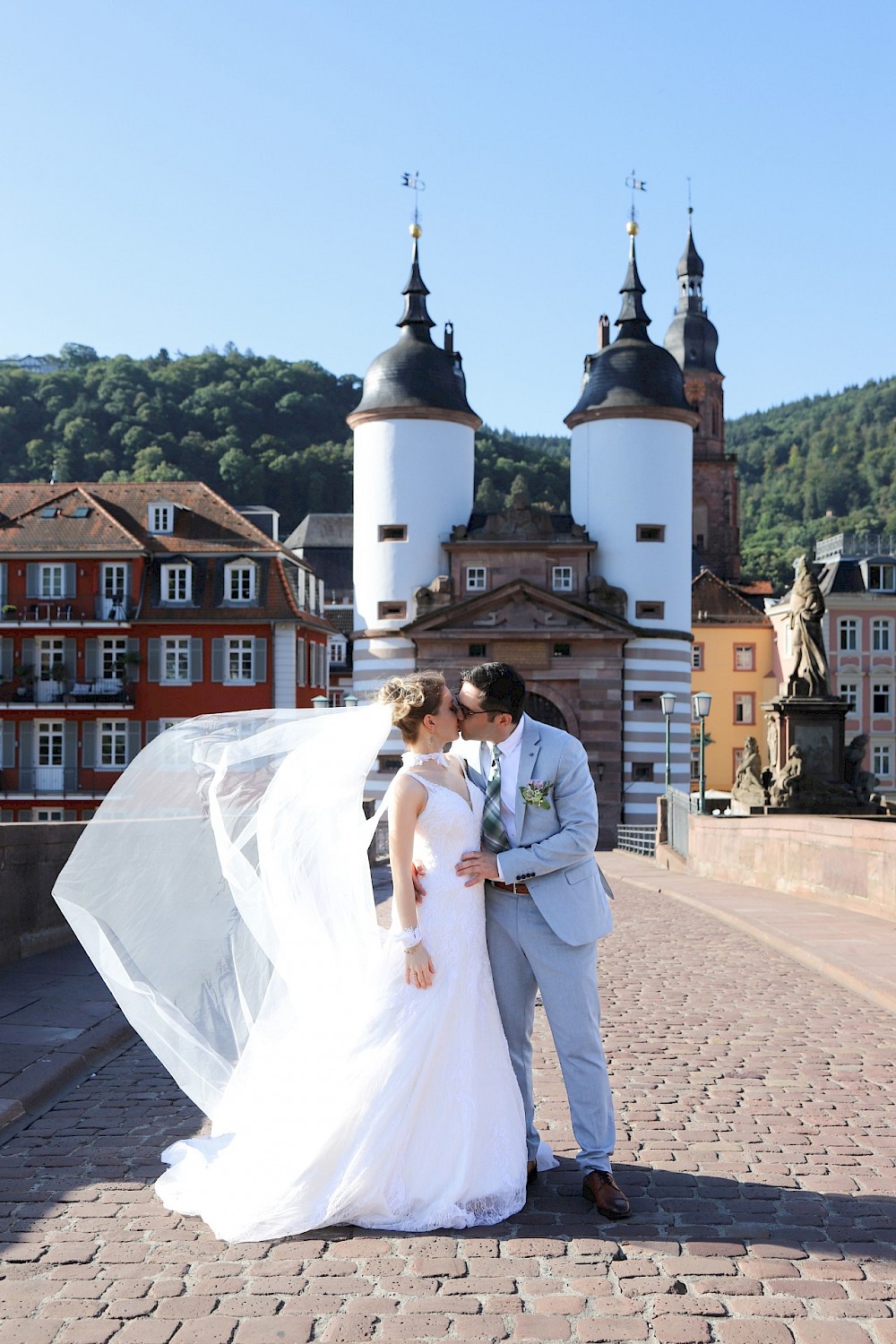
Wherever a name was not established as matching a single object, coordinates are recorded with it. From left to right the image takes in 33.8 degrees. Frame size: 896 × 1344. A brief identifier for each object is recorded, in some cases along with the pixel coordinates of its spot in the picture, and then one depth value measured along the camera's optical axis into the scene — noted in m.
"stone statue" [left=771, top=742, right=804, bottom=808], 28.39
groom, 5.52
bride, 5.32
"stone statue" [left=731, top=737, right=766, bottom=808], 32.16
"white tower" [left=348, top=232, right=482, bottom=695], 47.97
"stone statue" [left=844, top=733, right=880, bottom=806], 29.10
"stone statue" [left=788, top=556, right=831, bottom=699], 28.41
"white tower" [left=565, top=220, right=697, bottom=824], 47.66
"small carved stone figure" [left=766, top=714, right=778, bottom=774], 29.08
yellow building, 69.50
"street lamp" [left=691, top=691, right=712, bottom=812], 29.94
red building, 49.53
